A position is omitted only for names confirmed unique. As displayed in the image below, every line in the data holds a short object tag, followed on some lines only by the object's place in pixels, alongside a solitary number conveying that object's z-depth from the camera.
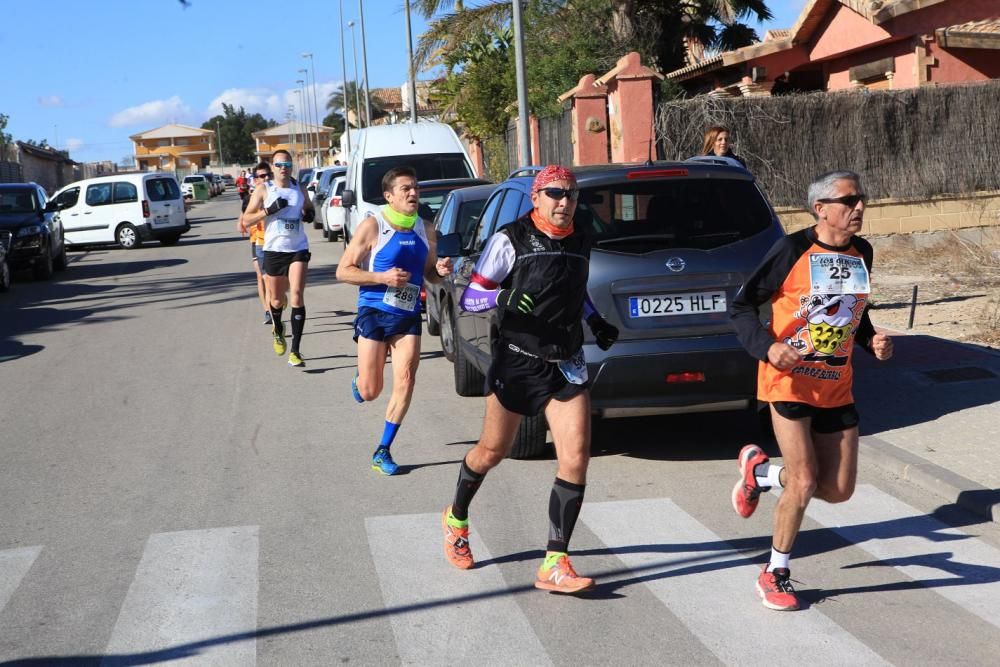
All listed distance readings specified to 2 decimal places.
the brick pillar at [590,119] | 20.31
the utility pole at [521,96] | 18.38
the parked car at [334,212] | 25.96
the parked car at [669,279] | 7.00
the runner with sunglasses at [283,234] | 11.38
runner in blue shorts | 7.39
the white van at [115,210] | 29.97
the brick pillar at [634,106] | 18.69
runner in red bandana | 5.18
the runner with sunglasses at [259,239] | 12.64
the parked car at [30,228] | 21.47
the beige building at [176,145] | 155.38
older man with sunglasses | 4.81
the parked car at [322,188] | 32.12
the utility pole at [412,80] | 35.98
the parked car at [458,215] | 11.37
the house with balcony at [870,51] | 20.56
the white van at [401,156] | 19.02
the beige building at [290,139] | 147.38
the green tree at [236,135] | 158.75
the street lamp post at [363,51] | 51.16
